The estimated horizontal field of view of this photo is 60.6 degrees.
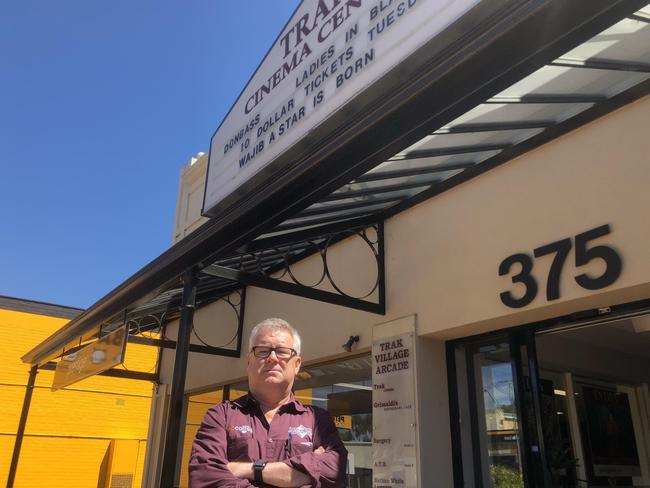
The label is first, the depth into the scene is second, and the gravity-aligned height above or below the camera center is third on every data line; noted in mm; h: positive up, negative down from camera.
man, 1897 +48
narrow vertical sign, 4414 +349
